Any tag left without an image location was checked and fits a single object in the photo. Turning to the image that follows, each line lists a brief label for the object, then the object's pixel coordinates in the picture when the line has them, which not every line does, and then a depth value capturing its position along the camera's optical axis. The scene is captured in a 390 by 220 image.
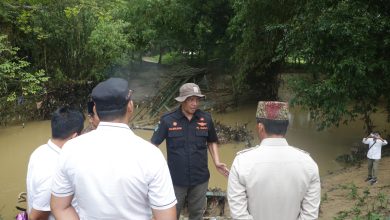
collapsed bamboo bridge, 15.47
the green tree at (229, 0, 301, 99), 12.24
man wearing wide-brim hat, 4.11
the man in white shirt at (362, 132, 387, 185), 8.02
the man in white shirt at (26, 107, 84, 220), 2.55
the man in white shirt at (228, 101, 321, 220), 2.46
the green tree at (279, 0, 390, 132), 8.80
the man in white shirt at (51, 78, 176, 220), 1.99
